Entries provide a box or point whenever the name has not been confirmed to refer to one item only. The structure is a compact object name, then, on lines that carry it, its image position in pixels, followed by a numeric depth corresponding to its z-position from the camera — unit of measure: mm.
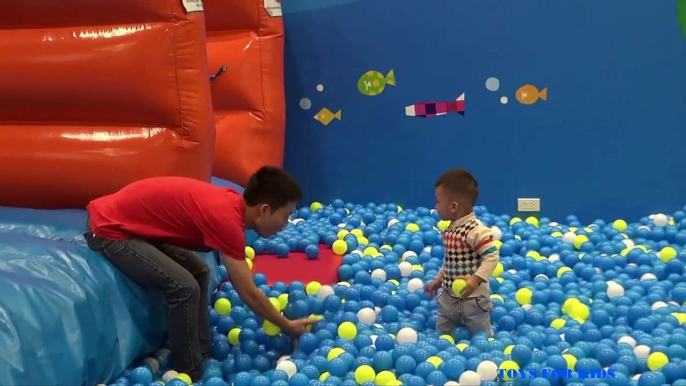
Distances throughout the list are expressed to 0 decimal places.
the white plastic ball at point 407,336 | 2467
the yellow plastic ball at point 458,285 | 2480
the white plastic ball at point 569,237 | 3519
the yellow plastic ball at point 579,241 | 3467
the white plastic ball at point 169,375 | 2301
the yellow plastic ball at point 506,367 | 2161
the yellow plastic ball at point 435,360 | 2248
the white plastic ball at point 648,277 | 3023
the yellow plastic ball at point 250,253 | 3446
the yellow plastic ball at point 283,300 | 2789
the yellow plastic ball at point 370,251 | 3432
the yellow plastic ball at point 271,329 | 2529
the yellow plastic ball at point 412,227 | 3760
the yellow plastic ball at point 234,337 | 2586
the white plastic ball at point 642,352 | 2271
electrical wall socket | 4109
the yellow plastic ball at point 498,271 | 3151
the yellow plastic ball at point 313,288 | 2910
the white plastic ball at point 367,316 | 2645
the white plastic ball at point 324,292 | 2848
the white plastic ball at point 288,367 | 2280
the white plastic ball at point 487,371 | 2164
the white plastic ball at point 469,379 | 2127
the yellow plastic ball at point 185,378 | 2273
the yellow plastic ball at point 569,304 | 2699
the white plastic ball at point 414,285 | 2963
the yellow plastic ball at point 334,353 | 2342
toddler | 2463
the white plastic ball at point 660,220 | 3795
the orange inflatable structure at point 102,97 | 2834
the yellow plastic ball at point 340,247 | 3484
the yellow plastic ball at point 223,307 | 2760
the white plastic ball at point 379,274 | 3106
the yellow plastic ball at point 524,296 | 2850
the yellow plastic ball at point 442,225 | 3743
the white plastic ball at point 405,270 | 3170
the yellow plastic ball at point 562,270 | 3135
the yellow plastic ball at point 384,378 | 2193
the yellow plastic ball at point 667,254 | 3238
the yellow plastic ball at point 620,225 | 3793
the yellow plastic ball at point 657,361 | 2188
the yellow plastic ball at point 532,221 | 3984
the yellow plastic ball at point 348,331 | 2518
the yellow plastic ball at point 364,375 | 2221
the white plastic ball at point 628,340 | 2346
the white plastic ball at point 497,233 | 3619
